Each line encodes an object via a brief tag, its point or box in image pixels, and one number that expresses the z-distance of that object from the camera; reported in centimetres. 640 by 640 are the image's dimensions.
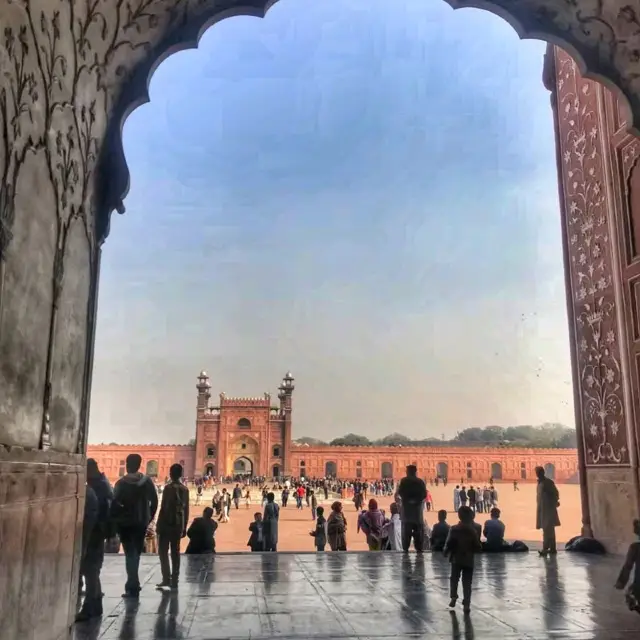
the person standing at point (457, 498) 2238
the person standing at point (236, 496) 3163
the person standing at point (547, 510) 761
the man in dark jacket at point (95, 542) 438
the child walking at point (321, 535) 946
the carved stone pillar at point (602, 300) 733
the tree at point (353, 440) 11090
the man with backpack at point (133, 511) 498
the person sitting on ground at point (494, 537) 789
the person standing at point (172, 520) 550
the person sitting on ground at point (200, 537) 776
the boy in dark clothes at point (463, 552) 467
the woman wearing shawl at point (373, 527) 900
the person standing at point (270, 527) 866
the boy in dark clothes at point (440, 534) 784
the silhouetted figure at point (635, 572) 402
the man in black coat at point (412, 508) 779
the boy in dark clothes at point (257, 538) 874
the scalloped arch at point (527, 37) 362
